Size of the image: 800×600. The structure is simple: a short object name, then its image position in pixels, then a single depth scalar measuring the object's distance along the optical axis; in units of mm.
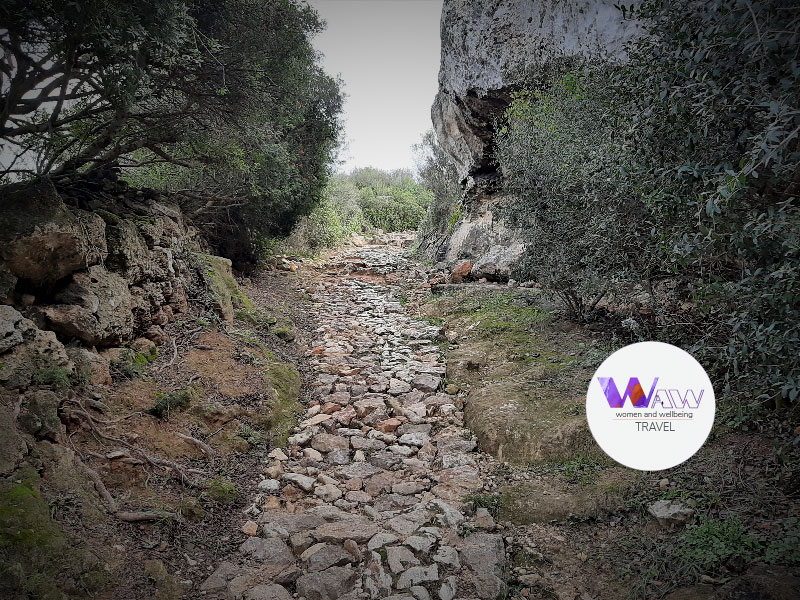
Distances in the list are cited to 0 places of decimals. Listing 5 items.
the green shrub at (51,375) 3541
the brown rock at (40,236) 4152
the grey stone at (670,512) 2947
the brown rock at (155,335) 5619
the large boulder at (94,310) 4305
